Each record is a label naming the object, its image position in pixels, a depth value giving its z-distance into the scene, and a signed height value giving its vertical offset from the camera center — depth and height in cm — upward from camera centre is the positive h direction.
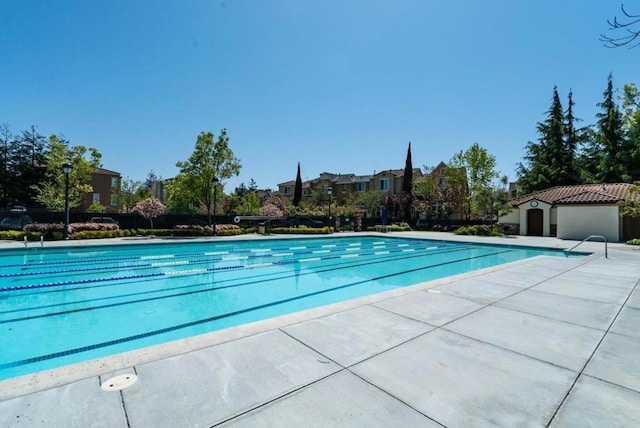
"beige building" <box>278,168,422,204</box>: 4012 +429
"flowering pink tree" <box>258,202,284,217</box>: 2798 +37
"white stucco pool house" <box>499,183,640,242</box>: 1958 +21
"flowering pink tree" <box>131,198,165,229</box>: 2016 +40
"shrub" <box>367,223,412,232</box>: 2744 -104
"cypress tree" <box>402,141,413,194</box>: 3597 +454
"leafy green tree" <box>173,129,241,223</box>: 2106 +326
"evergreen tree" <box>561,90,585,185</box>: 3163 +719
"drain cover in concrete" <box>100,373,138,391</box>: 249 -133
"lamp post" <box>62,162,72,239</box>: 1541 +16
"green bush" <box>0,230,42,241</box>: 1560 -105
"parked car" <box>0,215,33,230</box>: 1797 -42
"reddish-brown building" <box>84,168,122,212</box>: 3731 +294
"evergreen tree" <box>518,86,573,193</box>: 3195 +629
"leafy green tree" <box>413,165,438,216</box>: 3234 +243
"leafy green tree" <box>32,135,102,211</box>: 2008 +273
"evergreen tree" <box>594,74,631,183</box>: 2808 +672
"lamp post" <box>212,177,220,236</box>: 1964 +182
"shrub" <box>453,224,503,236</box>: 2414 -109
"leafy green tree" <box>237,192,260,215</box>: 3069 +97
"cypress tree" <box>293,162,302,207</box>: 4209 +345
